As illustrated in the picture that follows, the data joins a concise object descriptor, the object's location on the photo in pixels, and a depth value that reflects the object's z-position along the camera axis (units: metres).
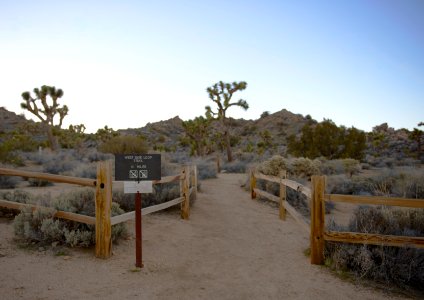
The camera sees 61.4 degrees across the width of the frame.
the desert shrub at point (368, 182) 11.00
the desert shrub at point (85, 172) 12.49
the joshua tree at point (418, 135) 34.23
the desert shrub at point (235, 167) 24.50
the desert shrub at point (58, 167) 15.47
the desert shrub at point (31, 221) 5.65
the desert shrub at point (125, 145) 25.85
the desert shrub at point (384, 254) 4.71
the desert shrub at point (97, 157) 22.01
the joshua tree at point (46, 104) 26.44
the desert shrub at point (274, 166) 15.02
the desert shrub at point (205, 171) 17.95
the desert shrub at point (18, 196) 7.45
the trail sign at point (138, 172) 4.96
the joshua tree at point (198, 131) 33.38
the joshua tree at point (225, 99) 28.20
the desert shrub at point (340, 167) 17.66
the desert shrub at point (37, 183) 12.11
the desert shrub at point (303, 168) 15.80
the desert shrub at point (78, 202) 6.32
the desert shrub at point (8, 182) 11.27
